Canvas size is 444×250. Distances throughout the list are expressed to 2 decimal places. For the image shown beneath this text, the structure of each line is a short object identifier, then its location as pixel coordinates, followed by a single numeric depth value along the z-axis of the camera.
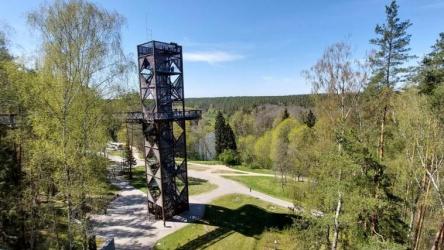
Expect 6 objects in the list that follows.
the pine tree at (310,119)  50.04
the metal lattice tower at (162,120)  21.09
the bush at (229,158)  44.81
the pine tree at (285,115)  57.59
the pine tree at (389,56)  15.22
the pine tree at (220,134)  54.03
